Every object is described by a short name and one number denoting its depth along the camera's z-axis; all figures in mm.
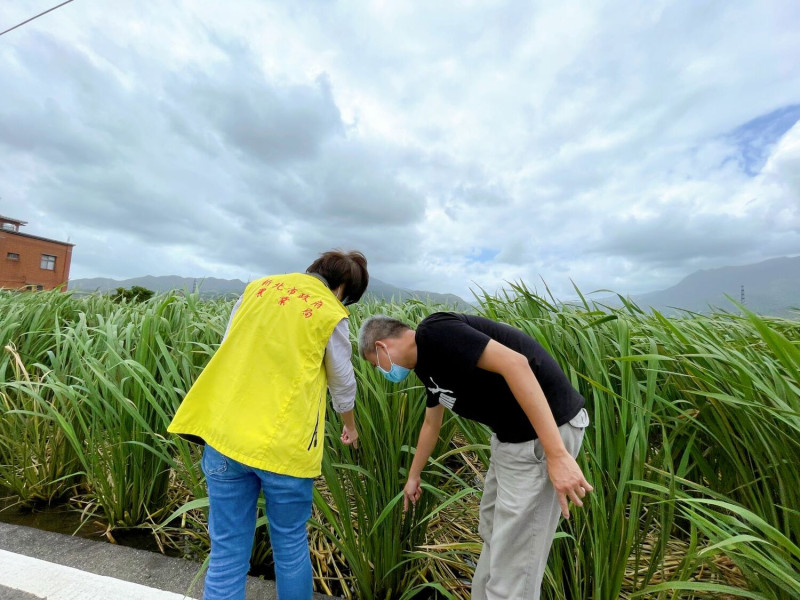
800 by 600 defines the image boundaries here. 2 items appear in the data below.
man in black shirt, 988
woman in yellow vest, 1219
